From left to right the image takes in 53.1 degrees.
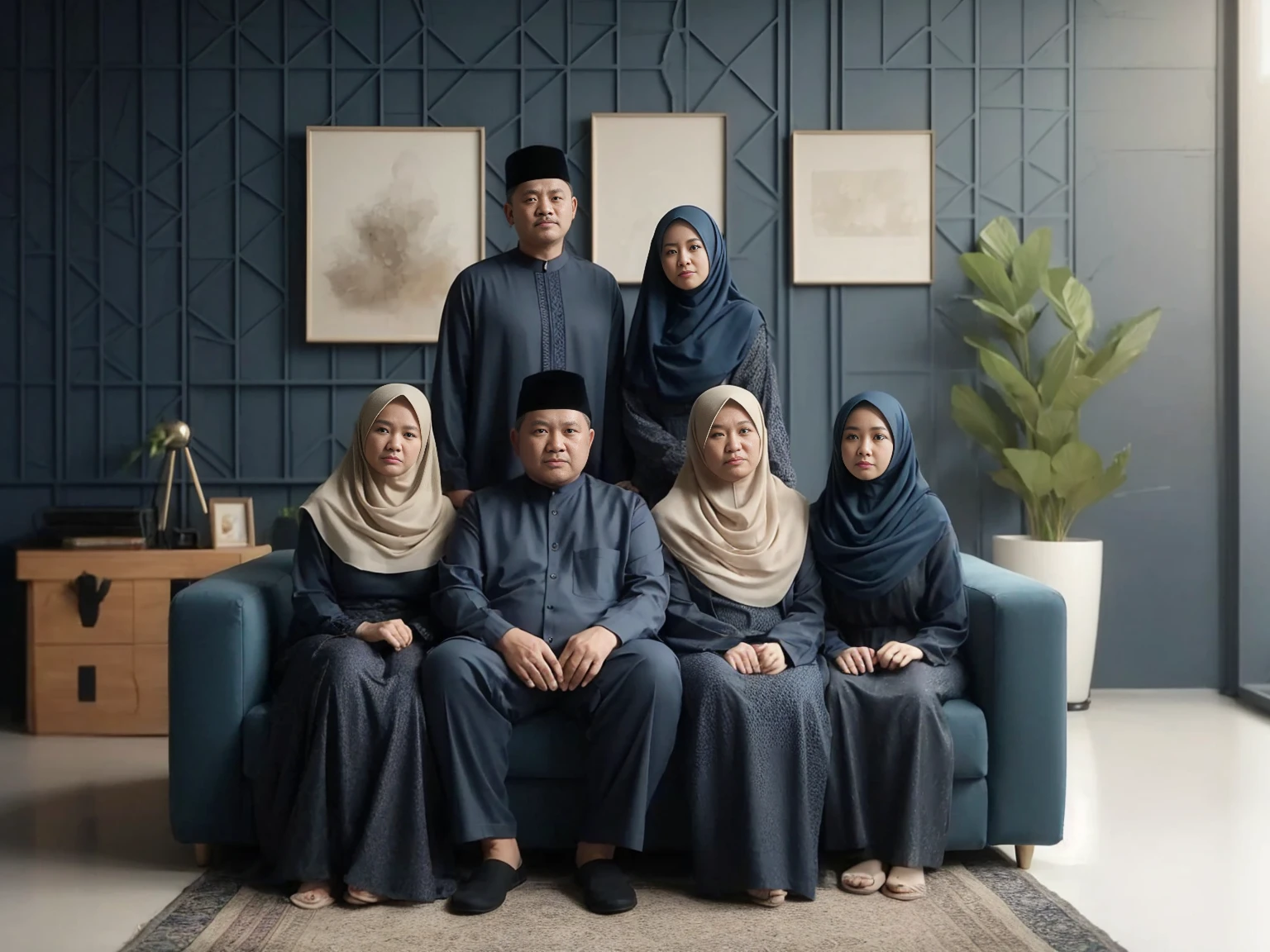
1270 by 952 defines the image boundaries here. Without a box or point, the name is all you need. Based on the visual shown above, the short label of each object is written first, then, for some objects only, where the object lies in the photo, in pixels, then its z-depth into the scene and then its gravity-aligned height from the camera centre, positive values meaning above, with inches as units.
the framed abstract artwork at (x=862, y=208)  179.3 +35.0
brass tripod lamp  171.0 +0.9
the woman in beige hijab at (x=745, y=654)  101.1 -17.0
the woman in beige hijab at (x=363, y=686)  101.1 -19.0
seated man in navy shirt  102.6 -15.8
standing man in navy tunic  127.8 +11.2
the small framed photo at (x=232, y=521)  171.2 -9.1
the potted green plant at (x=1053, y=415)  167.3 +5.5
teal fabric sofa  107.6 -24.5
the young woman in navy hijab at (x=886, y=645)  104.4 -16.8
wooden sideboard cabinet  161.8 -25.6
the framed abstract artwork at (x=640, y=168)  178.2 +40.3
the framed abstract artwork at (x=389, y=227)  177.2 +31.9
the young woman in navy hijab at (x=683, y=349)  122.2 +10.4
